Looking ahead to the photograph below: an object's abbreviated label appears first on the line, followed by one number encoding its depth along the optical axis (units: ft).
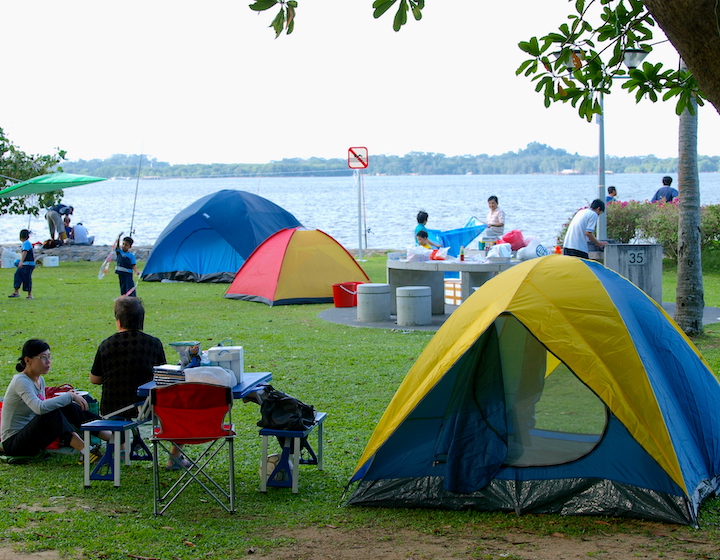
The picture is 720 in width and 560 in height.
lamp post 49.62
